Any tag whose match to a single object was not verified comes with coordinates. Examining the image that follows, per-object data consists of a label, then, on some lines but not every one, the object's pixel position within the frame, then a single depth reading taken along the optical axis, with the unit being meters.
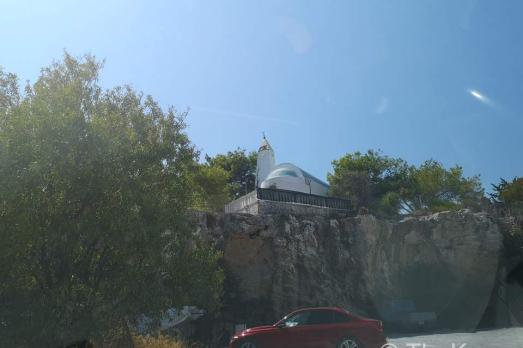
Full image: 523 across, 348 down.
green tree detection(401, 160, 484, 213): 49.25
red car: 12.49
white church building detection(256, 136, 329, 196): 43.78
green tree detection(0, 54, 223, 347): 8.45
